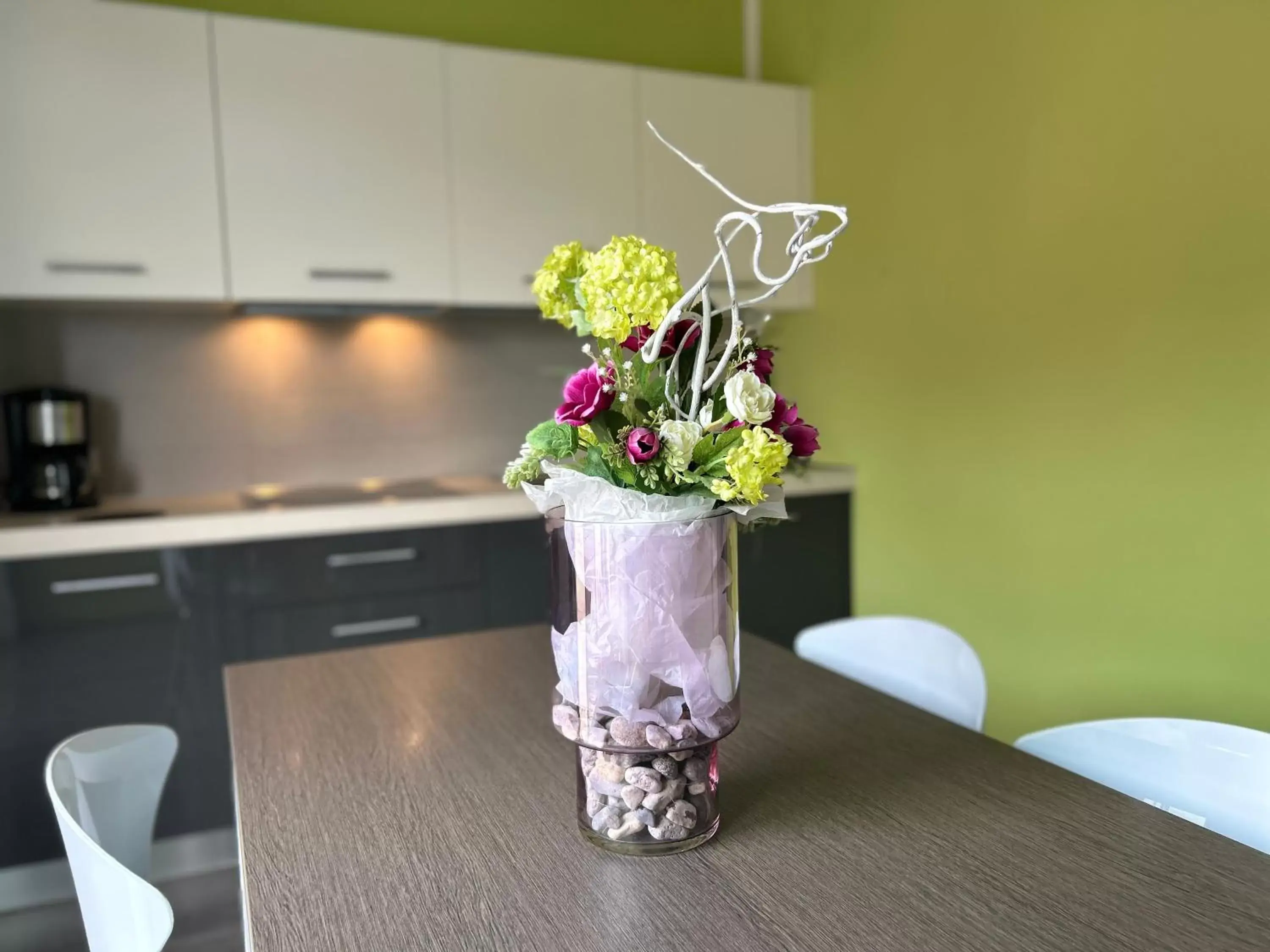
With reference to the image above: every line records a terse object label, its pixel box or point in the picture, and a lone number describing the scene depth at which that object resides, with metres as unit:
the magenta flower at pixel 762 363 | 0.92
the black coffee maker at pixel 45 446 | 2.42
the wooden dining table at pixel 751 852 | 0.78
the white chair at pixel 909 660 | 1.48
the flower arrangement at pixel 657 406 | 0.82
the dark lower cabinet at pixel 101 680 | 2.22
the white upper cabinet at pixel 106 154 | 2.26
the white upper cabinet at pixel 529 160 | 2.71
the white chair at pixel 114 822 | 0.89
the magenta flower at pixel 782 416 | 0.87
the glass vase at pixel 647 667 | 0.86
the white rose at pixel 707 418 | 0.86
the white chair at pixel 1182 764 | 1.04
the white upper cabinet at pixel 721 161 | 2.96
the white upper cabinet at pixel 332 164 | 2.46
